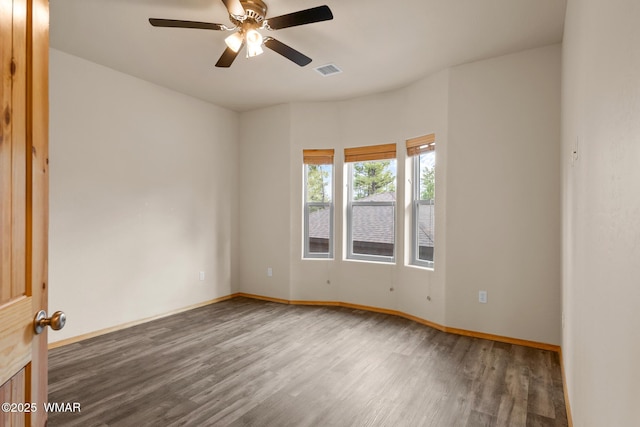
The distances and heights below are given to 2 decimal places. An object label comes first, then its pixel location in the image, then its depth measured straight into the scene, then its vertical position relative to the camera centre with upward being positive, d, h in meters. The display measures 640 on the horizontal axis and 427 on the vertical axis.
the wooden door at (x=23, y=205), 0.87 +0.01
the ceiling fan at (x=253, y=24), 2.33 +1.33
